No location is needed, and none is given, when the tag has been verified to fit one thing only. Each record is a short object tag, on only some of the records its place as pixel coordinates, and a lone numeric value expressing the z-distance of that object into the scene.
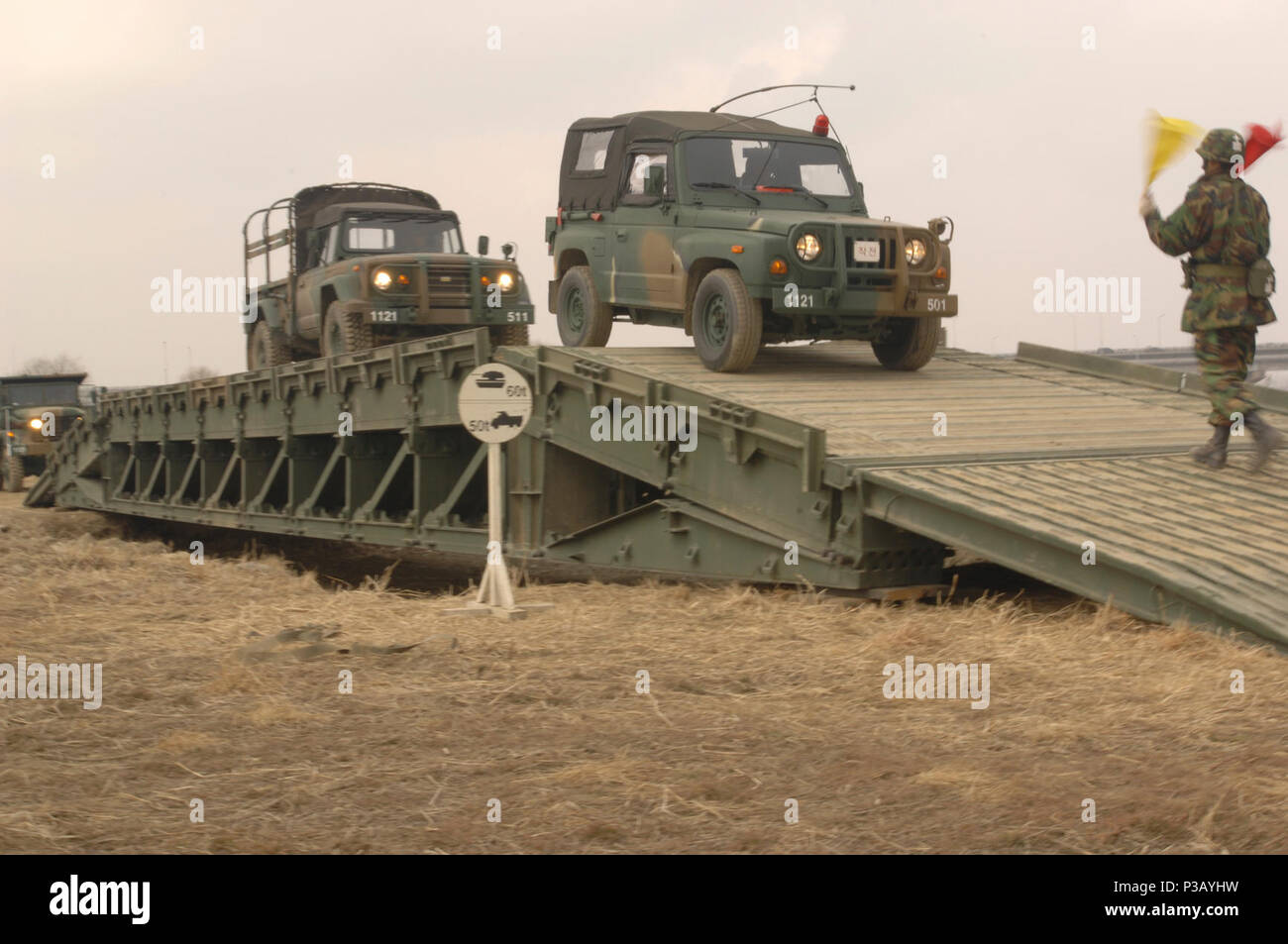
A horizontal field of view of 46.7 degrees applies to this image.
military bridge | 8.07
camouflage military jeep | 11.54
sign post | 9.51
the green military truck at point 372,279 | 15.70
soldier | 9.27
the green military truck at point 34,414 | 29.11
